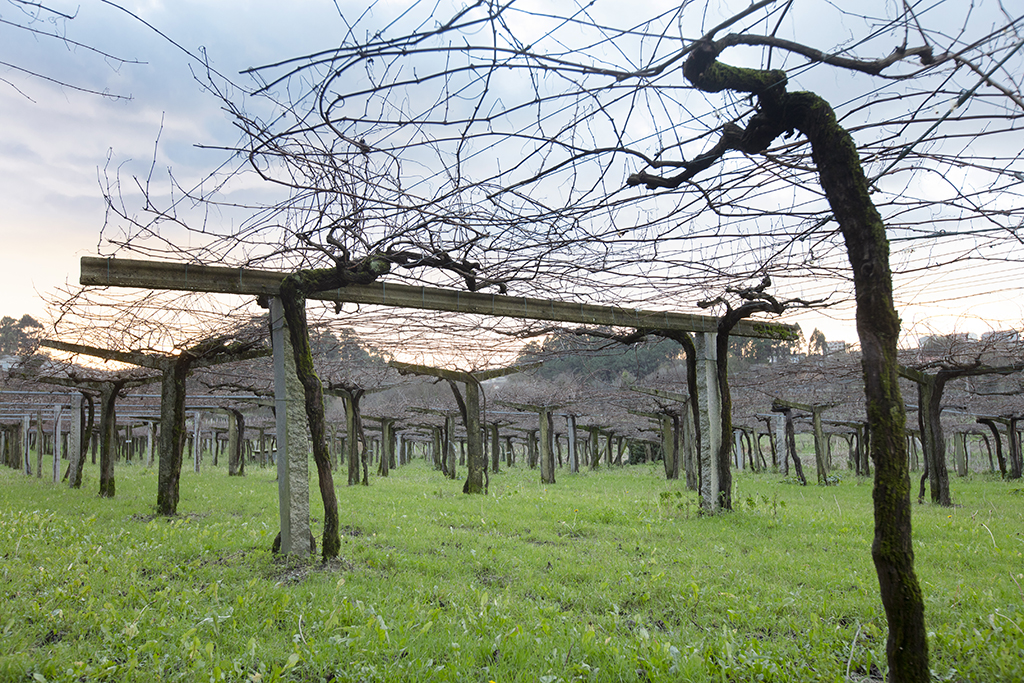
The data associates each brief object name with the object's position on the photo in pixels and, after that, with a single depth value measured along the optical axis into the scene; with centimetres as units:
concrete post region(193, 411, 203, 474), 2361
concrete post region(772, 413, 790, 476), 2414
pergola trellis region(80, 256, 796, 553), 596
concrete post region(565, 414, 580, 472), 2789
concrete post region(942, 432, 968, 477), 2671
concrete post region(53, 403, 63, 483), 1846
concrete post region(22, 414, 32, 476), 2149
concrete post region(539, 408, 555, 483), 2176
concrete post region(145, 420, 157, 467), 3008
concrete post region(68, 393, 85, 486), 1743
